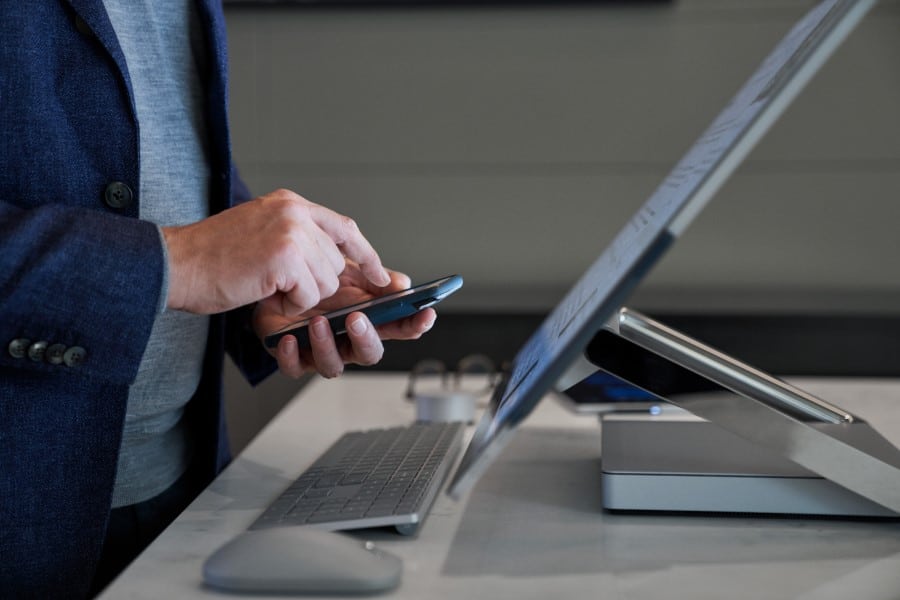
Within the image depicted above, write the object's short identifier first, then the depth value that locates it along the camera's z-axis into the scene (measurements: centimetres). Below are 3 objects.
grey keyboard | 82
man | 82
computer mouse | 68
